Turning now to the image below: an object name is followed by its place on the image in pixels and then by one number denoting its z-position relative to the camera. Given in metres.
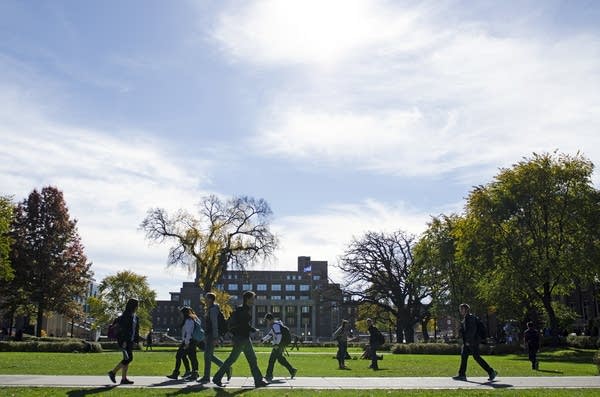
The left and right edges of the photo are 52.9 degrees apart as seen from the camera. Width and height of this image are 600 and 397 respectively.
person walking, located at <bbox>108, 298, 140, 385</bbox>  13.63
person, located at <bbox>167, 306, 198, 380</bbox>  15.70
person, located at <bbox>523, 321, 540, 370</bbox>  20.36
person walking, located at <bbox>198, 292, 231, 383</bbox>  13.81
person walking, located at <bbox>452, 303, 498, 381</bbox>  15.45
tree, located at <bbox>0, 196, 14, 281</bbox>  41.53
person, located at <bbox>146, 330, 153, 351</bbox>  48.19
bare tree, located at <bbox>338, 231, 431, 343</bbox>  65.69
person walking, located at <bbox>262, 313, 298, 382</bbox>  14.92
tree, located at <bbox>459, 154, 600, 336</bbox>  37.12
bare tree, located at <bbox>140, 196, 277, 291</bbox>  54.56
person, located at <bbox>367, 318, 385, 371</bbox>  20.78
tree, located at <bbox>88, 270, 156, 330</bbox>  67.88
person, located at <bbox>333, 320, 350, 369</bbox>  22.09
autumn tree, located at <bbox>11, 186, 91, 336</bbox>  54.47
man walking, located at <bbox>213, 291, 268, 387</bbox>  12.95
